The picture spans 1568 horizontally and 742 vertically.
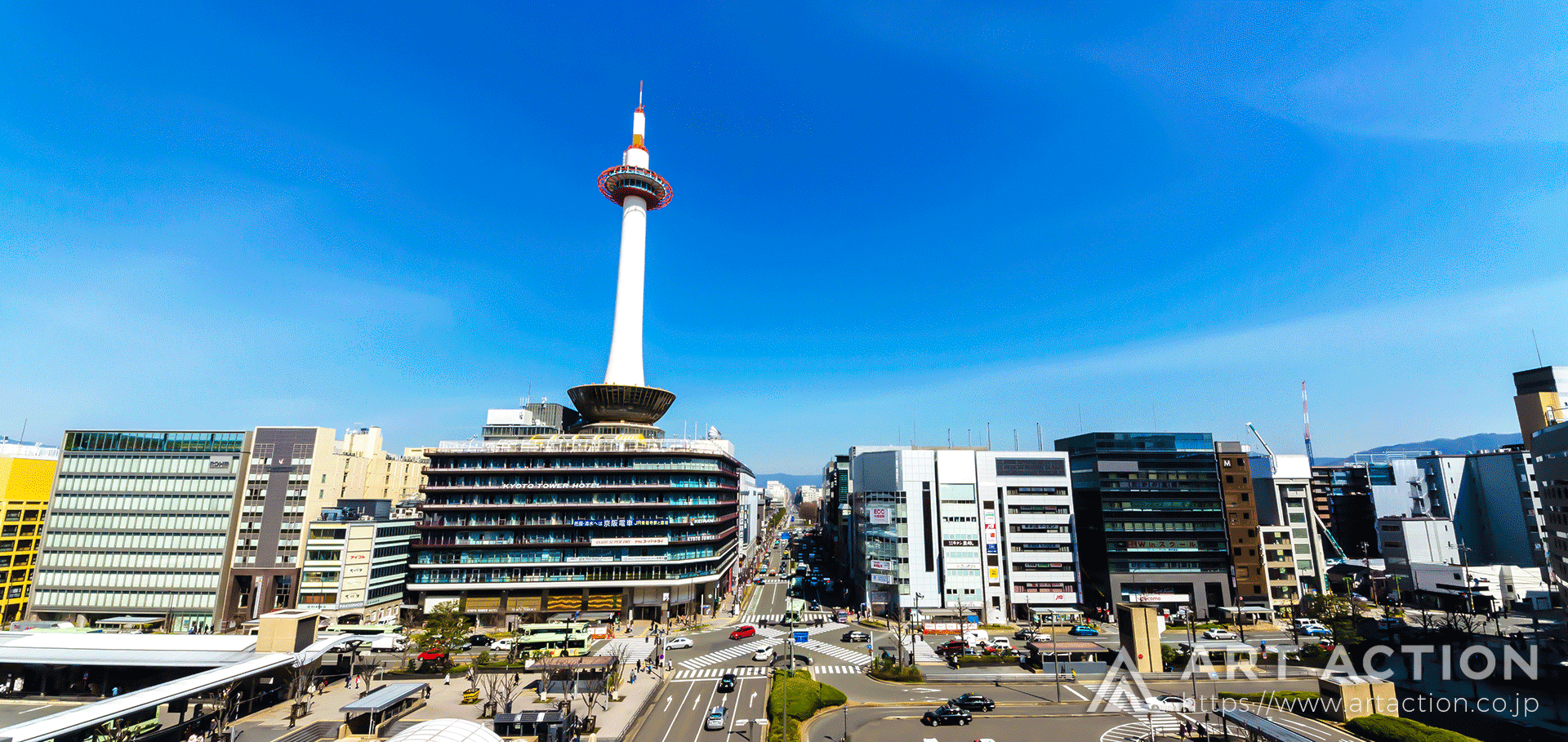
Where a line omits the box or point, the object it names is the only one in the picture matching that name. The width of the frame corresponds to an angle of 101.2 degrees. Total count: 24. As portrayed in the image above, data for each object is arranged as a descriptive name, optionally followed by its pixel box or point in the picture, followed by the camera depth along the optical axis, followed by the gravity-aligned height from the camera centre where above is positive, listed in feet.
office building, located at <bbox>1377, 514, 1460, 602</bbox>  369.71 -19.24
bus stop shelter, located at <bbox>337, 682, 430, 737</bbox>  163.65 -51.16
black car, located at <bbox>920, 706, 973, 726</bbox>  162.81 -51.21
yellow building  318.86 -5.12
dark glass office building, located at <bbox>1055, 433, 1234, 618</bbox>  309.22 -6.75
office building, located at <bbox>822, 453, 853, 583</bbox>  451.12 -10.84
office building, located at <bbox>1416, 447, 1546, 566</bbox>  379.96 +4.74
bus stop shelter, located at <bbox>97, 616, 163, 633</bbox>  285.43 -50.20
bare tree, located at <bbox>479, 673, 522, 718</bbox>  178.09 -53.74
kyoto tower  378.53 +111.74
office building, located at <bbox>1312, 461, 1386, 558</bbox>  495.82 +3.43
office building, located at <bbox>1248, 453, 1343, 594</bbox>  346.74 +1.55
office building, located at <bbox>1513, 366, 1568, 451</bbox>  346.95 +59.14
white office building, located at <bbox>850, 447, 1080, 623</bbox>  311.68 -12.40
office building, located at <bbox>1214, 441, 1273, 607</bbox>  315.78 -9.79
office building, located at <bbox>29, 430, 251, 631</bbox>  301.84 -7.85
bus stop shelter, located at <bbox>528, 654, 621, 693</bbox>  194.39 -48.90
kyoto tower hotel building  308.60 -9.63
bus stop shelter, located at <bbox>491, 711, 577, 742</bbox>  153.28 -50.72
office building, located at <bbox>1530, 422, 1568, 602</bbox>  215.92 +7.47
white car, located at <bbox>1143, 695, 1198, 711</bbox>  171.32 -51.11
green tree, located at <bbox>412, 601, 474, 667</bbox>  237.66 -45.63
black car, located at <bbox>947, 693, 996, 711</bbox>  172.35 -50.75
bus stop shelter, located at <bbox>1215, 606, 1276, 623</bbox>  303.27 -47.82
